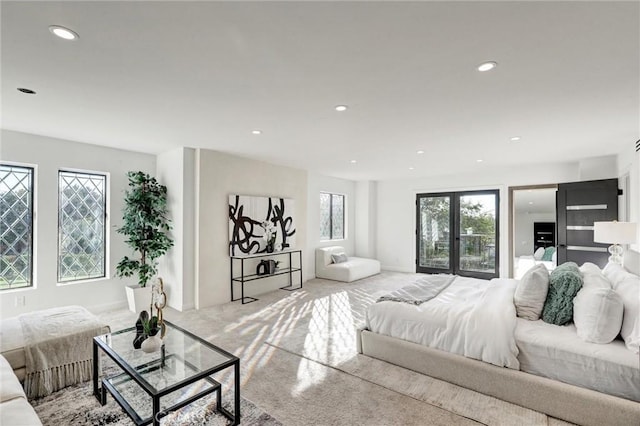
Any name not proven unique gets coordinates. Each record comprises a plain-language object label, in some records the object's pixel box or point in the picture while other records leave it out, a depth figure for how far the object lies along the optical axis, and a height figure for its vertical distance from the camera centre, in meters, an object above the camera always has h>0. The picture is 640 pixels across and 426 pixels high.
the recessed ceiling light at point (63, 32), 1.62 +1.02
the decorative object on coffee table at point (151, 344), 2.16 -0.94
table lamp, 3.20 -0.21
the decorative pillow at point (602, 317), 1.99 -0.69
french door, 6.46 -0.41
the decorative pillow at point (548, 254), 7.39 -0.97
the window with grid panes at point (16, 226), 3.59 -0.14
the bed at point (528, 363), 1.88 -1.11
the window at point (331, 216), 7.30 -0.02
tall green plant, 4.20 -0.17
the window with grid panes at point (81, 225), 4.06 -0.15
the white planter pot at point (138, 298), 4.25 -1.19
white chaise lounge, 6.35 -1.15
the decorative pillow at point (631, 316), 1.88 -0.66
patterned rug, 2.01 -1.40
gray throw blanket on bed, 2.97 -0.83
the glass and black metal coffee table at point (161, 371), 1.85 -1.04
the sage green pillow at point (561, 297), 2.33 -0.66
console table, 4.90 -1.03
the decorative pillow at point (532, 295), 2.45 -0.67
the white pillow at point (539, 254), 7.61 -0.99
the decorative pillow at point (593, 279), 2.32 -0.53
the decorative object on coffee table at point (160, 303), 2.29 -0.69
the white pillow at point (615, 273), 2.39 -0.50
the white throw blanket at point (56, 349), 2.28 -1.07
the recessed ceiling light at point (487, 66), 1.97 +1.01
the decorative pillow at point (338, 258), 6.77 -0.98
